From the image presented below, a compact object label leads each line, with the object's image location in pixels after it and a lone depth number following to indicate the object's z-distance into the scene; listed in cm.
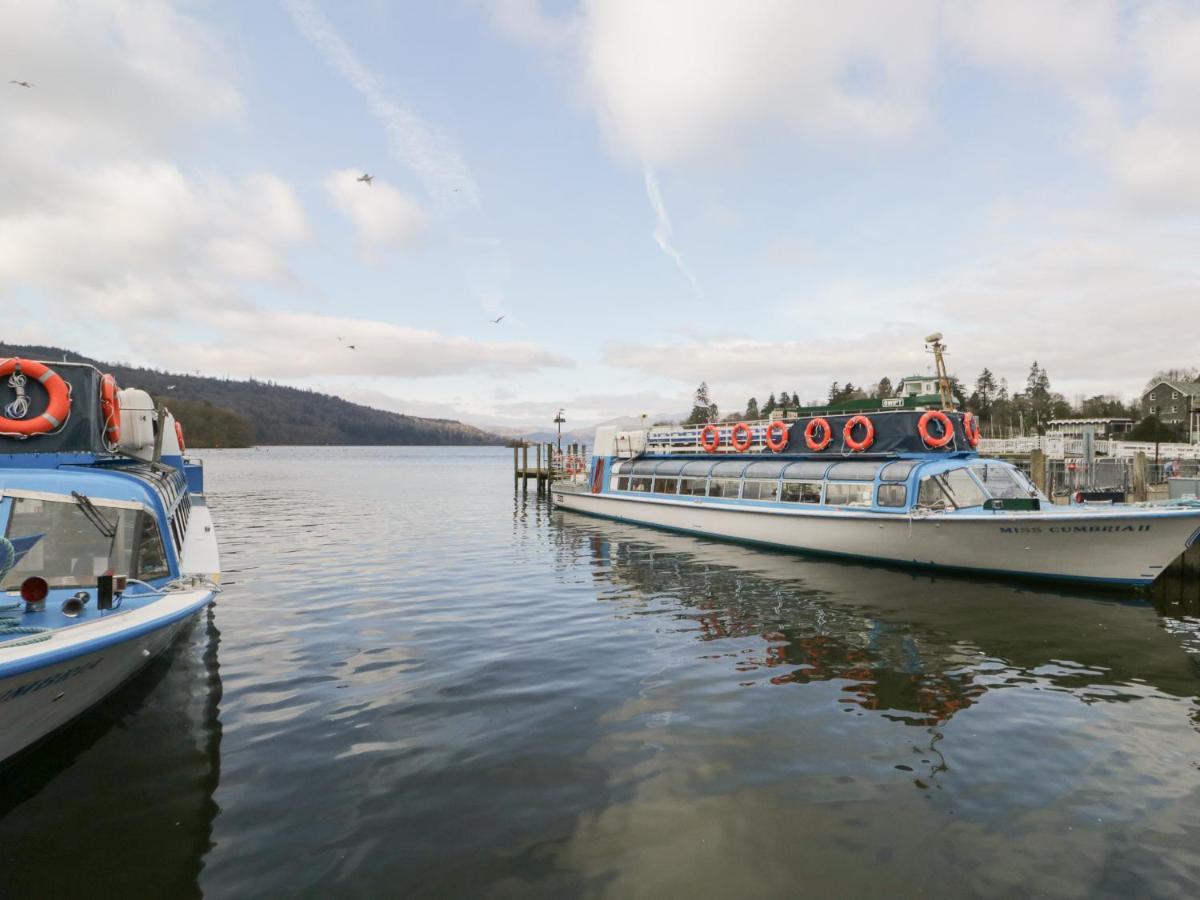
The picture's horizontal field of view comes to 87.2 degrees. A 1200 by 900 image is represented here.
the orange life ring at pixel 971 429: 2012
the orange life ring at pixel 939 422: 1973
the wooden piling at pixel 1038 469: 2531
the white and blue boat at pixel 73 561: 629
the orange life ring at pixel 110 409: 1062
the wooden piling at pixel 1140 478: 2454
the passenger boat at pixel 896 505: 1595
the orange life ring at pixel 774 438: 2405
